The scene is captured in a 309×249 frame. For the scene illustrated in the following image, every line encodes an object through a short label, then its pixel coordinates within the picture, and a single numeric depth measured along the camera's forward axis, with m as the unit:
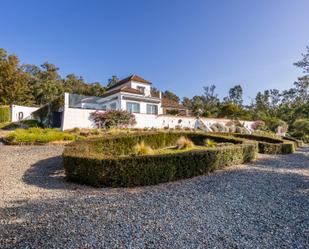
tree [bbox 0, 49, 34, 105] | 31.83
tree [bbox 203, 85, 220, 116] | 58.80
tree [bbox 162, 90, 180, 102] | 59.81
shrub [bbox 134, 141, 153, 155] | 9.45
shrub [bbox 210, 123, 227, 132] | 23.23
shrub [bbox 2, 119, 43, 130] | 21.81
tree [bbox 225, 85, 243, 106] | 62.94
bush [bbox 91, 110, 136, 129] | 17.98
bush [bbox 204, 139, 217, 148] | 13.06
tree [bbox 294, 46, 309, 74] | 17.45
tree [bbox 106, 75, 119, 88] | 49.41
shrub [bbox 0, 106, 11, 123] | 24.84
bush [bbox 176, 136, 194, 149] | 13.01
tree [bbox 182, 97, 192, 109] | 54.64
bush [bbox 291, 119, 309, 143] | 28.41
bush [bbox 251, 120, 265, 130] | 30.61
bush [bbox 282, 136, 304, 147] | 19.81
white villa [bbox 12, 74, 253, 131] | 17.78
